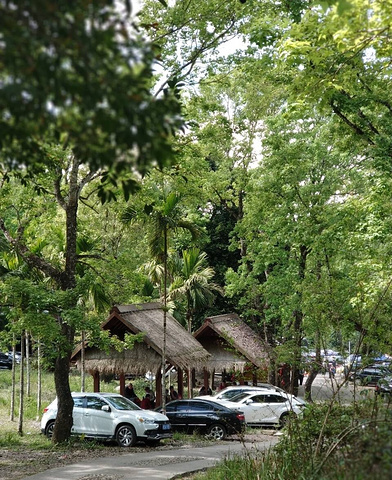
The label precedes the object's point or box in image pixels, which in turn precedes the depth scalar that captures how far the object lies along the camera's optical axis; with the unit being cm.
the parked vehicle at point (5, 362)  5200
